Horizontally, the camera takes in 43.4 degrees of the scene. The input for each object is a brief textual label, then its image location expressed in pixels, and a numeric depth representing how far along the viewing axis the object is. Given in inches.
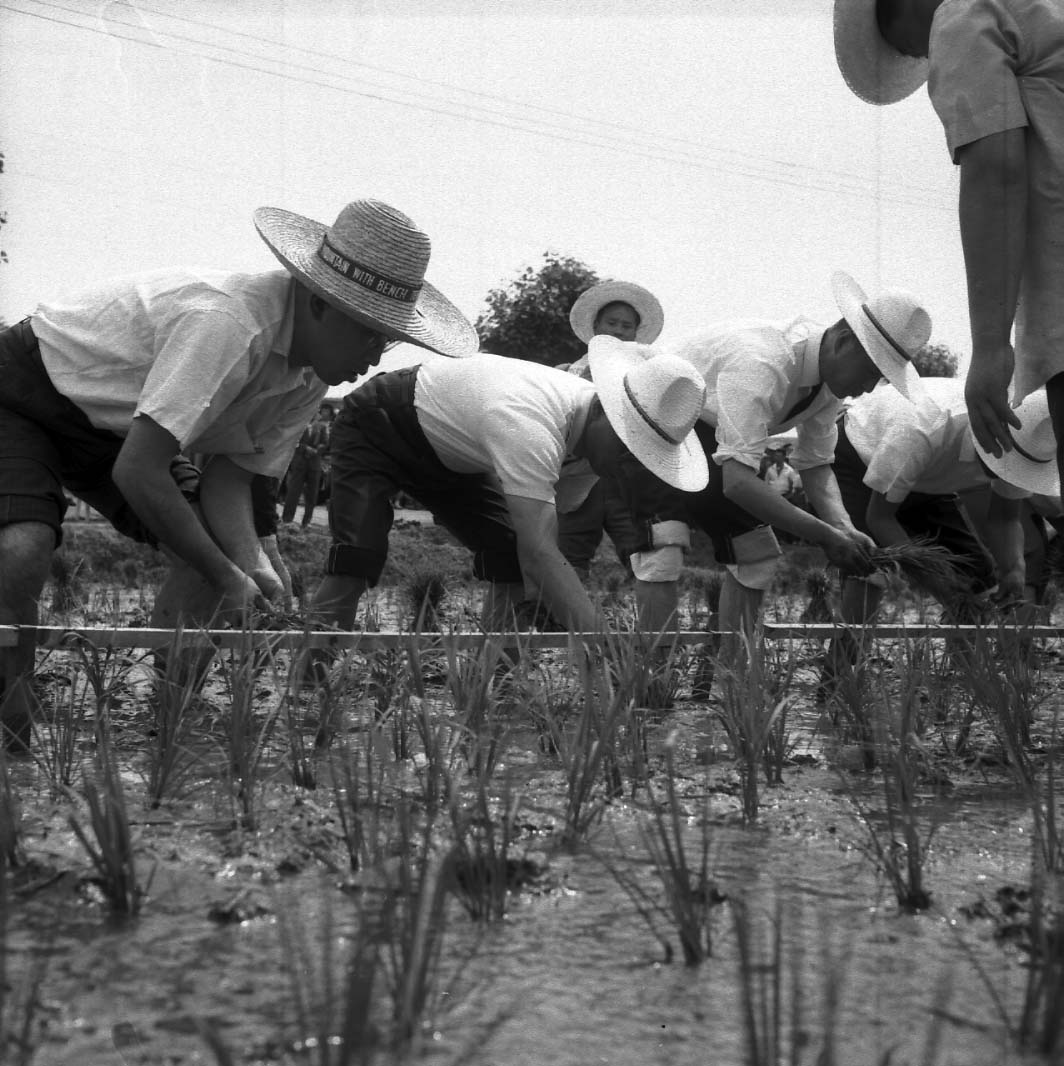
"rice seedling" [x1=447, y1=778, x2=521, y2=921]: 52.9
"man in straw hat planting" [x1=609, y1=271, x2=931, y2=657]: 132.6
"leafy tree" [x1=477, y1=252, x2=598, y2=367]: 709.3
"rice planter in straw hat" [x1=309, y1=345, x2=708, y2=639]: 113.7
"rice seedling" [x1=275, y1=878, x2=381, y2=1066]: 34.6
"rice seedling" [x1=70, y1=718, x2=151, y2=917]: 51.1
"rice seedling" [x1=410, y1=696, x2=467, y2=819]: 65.7
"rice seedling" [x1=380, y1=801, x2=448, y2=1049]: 39.8
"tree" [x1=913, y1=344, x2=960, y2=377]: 1163.8
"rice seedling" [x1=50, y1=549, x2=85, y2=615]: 178.5
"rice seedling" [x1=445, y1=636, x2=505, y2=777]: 82.7
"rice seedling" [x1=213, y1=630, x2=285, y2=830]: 69.6
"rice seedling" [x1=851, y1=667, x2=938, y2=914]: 55.6
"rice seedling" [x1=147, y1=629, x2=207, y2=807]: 72.2
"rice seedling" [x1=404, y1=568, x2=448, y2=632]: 184.7
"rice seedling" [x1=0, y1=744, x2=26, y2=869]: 56.9
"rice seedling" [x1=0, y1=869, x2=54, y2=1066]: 36.9
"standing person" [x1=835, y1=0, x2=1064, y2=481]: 73.2
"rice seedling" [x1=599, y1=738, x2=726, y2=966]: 48.1
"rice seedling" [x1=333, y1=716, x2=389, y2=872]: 55.7
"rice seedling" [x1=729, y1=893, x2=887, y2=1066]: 35.7
